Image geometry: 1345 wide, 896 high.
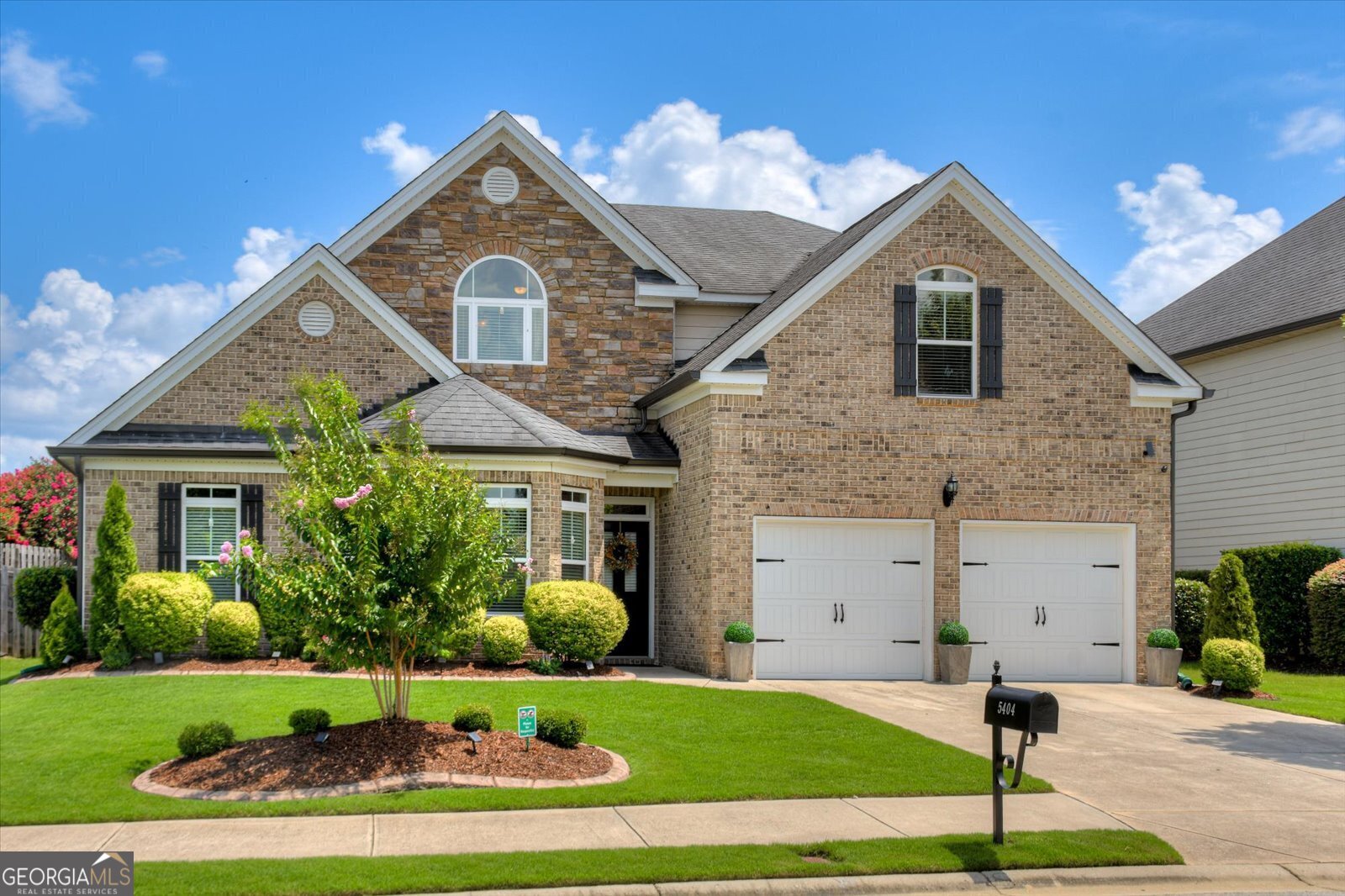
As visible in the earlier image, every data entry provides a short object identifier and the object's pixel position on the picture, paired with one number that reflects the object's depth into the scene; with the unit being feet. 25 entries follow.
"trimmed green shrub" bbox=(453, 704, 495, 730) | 38.24
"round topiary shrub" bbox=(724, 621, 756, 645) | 57.36
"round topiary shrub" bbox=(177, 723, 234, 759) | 35.63
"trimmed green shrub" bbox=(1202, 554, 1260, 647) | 60.59
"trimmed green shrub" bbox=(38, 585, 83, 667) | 57.11
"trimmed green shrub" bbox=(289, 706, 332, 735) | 37.32
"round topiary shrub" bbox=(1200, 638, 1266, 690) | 56.75
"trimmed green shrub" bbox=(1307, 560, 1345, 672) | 67.41
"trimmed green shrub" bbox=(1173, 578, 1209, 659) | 72.33
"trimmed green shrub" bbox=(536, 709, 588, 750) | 38.37
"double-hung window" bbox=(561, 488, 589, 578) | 60.90
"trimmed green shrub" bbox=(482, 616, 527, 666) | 56.18
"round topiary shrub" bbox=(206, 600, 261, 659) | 57.52
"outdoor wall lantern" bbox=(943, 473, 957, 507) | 60.34
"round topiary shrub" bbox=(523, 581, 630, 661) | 55.98
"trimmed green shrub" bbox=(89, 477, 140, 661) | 56.90
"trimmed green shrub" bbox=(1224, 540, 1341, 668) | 71.36
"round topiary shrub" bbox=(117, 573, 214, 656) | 55.88
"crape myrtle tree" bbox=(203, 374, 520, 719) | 36.29
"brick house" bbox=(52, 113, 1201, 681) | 59.72
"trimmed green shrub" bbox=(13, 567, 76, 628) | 66.33
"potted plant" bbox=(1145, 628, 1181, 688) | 61.11
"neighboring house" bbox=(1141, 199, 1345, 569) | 73.61
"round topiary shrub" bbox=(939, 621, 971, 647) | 59.00
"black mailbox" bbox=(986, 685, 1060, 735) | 28.89
